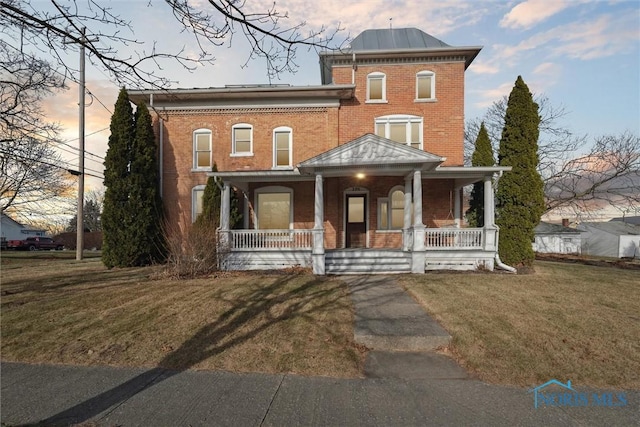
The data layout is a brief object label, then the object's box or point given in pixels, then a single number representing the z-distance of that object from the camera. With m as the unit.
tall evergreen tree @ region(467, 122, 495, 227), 13.71
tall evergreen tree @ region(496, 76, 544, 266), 11.52
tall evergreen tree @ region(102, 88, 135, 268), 12.55
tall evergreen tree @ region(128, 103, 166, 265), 12.90
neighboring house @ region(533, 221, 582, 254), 33.97
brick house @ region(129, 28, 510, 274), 13.69
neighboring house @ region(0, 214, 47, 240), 44.94
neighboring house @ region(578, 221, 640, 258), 35.03
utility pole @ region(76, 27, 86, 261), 16.88
